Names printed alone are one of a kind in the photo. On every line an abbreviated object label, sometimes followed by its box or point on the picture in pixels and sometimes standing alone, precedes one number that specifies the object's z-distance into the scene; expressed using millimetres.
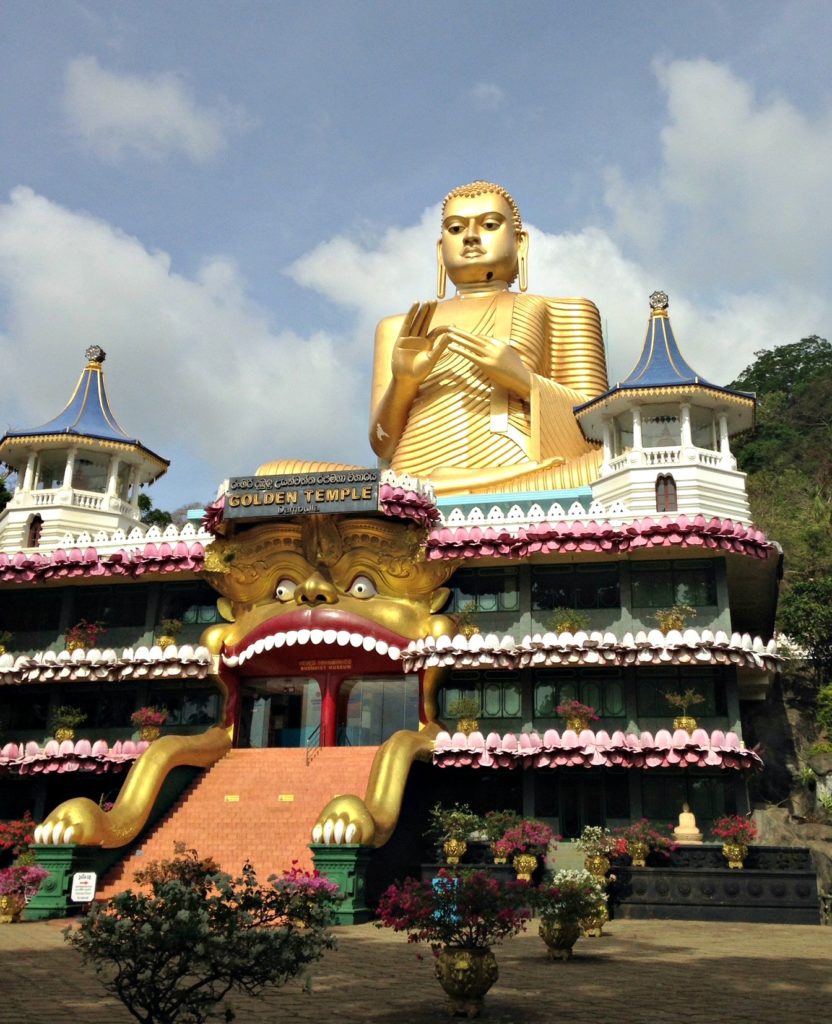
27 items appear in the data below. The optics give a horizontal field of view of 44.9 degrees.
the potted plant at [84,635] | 27547
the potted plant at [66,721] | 26703
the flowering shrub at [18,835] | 22203
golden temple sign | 24766
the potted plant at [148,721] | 26031
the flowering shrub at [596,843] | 20062
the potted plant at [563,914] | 12852
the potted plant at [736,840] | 19953
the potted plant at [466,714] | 24641
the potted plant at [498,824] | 21391
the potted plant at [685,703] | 22891
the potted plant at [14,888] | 18516
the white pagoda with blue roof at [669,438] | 26250
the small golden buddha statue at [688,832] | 21734
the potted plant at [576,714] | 23547
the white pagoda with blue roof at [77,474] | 30922
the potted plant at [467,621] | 25266
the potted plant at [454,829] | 21062
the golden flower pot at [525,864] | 20172
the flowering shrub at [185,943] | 7148
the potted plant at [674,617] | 23938
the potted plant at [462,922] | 9625
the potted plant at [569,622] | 24797
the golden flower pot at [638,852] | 20078
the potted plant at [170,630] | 27375
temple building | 22547
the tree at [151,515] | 48625
